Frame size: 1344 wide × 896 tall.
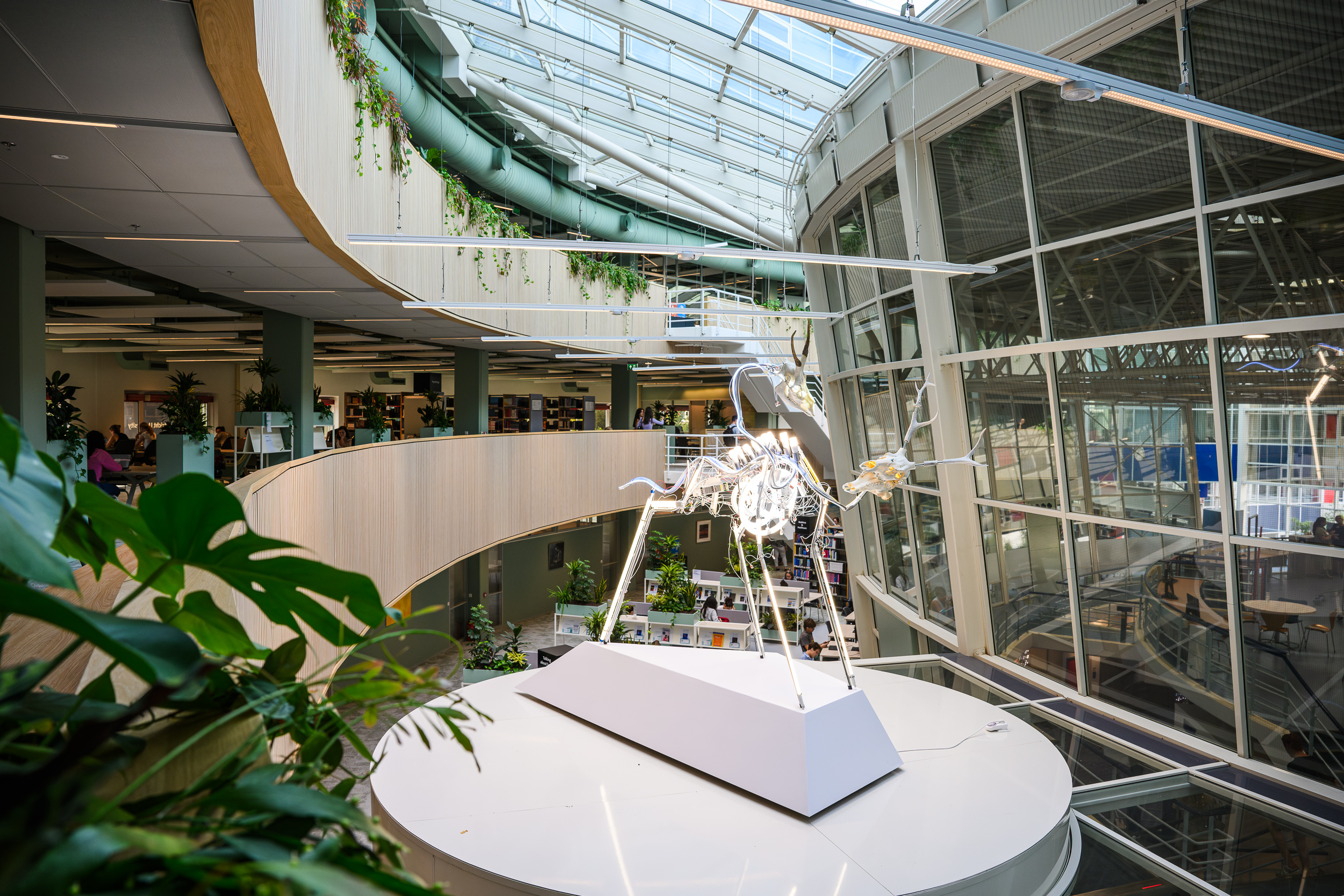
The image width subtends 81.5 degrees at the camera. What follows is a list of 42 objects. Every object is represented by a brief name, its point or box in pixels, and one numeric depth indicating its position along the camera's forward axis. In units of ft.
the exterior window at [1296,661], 15.34
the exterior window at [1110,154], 16.49
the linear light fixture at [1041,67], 8.29
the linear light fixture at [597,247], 14.58
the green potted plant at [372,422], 37.91
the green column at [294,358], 31.35
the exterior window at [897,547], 28.89
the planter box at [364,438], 38.83
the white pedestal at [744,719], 14.53
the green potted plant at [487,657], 30.07
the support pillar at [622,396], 65.16
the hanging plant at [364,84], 17.90
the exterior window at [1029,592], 21.43
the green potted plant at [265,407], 27.78
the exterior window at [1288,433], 14.88
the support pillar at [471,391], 45.57
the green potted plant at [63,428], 19.17
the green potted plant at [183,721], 1.40
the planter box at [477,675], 29.37
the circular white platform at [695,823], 12.10
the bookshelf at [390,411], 64.75
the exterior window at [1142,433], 16.92
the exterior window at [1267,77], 14.23
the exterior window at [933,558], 26.20
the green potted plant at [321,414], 33.27
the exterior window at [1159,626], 17.37
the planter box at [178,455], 20.25
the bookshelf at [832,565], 49.83
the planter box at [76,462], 17.80
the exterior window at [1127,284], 16.70
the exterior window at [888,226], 25.85
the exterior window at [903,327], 25.75
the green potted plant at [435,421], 42.65
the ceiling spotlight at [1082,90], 9.43
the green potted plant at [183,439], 20.36
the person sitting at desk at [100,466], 23.66
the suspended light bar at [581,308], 22.58
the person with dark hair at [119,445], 32.45
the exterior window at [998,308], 20.72
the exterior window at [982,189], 20.40
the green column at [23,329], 18.26
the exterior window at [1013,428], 21.02
